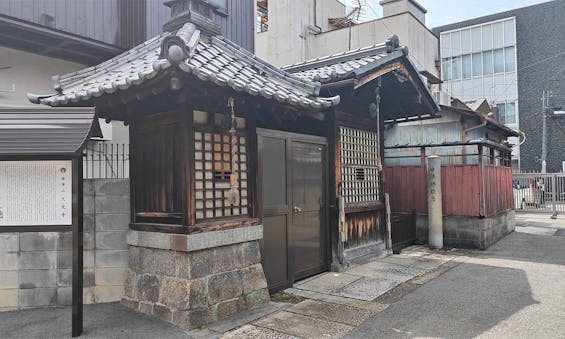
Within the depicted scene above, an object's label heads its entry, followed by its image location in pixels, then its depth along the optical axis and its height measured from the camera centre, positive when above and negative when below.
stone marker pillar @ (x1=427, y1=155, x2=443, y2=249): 10.92 -0.68
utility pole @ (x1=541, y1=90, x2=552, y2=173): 29.84 +4.13
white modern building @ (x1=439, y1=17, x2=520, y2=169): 32.44 +9.39
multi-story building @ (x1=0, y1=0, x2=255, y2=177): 6.88 +2.66
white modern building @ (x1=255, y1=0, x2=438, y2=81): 19.33 +7.43
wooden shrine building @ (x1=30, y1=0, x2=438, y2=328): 5.35 +0.27
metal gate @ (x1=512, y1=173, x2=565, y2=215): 18.66 -0.68
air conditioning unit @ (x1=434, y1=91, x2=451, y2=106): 17.33 +3.52
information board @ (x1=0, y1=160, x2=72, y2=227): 6.00 -0.06
